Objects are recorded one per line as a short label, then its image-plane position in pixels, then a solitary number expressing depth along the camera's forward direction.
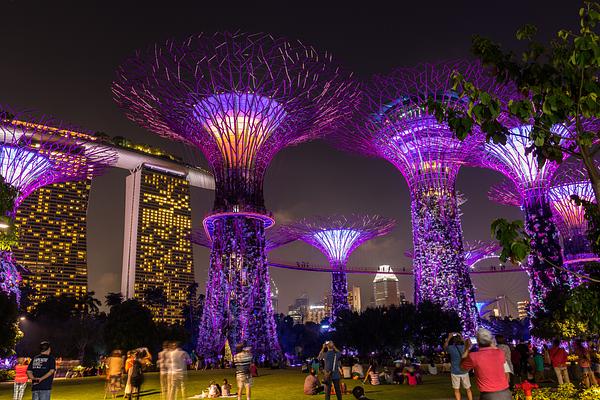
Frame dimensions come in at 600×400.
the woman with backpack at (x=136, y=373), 15.23
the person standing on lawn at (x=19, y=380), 13.74
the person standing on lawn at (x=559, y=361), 14.83
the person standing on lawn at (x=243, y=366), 13.73
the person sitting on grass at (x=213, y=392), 17.53
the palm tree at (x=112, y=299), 93.00
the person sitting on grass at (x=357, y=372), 22.47
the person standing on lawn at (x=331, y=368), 12.90
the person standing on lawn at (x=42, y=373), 9.77
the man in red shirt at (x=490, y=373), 6.12
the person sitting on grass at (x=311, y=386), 16.92
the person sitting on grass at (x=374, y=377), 20.75
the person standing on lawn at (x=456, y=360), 11.30
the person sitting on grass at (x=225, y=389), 17.72
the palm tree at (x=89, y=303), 88.24
